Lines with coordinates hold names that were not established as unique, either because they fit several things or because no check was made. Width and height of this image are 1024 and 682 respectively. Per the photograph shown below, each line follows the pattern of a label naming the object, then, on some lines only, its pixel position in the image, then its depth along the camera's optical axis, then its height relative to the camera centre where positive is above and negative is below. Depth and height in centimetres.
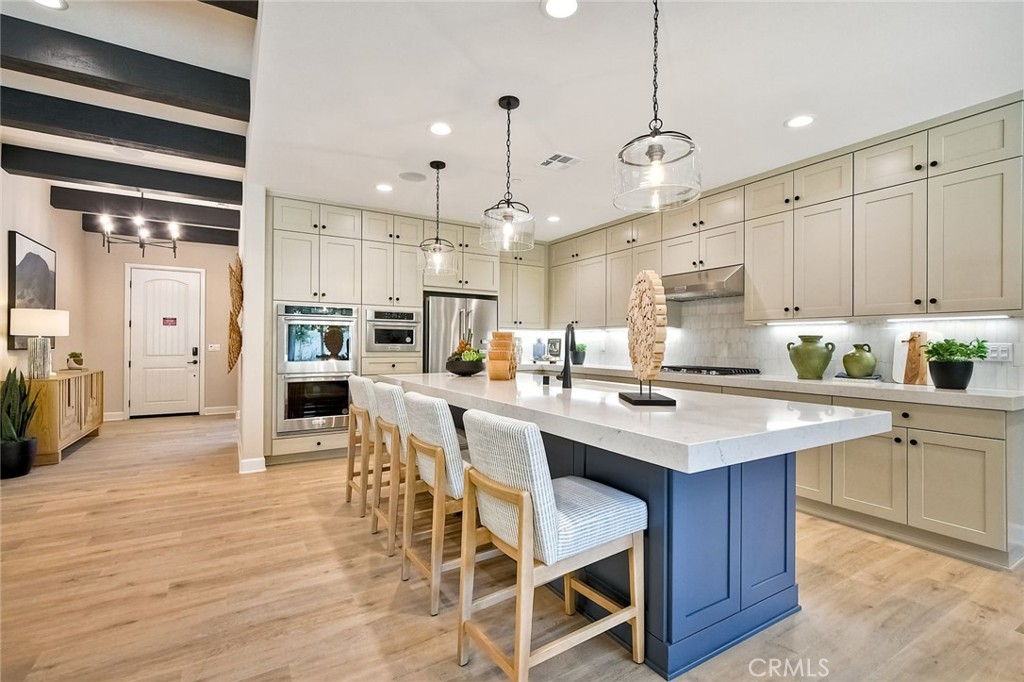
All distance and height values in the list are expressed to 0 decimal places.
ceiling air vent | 338 +132
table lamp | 425 +6
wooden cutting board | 285 -13
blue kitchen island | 132 -56
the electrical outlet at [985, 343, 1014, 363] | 268 -6
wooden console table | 427 -75
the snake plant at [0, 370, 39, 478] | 385 -80
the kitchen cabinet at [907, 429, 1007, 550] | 233 -76
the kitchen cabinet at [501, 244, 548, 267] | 581 +106
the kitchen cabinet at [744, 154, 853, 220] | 319 +112
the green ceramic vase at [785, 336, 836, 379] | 324 -11
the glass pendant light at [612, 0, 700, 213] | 182 +72
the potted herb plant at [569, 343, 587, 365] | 559 -20
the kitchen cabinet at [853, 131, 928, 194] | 283 +113
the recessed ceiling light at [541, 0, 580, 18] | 183 +132
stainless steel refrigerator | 506 +20
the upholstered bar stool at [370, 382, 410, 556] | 239 -51
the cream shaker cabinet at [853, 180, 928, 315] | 282 +57
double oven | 436 -26
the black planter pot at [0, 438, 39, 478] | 383 -102
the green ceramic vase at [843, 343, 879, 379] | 314 -14
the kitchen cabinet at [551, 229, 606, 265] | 531 +110
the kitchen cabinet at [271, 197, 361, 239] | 435 +116
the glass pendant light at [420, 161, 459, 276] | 353 +65
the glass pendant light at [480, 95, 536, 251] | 283 +70
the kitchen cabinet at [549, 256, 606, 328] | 530 +55
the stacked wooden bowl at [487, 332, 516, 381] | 293 -12
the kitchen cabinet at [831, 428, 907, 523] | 266 -81
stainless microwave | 475 +7
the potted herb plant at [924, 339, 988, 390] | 253 -11
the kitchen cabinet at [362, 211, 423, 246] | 475 +115
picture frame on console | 438 +62
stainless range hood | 379 +48
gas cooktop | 386 -25
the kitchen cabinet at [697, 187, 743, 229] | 384 +111
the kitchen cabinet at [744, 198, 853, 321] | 318 +57
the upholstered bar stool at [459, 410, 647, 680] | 137 -59
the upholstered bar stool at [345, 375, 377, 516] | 291 -54
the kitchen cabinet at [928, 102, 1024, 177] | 249 +113
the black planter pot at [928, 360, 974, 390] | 253 -18
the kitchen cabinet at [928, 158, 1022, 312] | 247 +57
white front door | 694 -7
